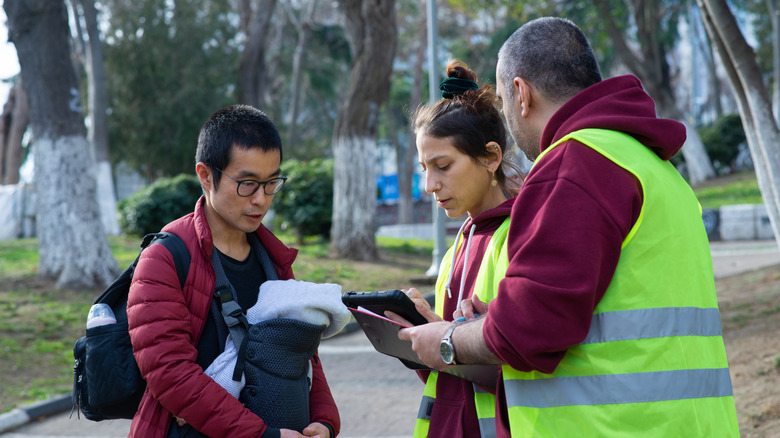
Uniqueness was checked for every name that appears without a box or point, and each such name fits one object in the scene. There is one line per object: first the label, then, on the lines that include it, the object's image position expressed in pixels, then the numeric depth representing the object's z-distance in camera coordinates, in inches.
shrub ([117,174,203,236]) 676.1
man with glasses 89.0
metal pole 471.3
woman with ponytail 90.3
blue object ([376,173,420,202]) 1867.6
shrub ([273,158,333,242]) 609.6
